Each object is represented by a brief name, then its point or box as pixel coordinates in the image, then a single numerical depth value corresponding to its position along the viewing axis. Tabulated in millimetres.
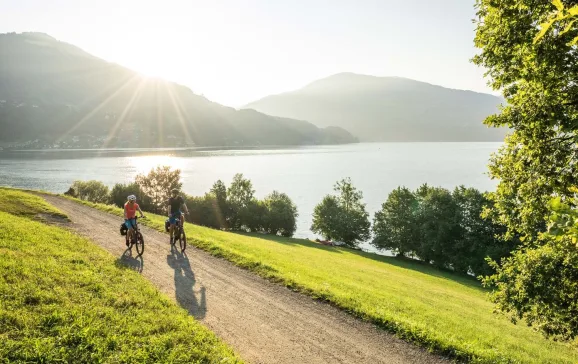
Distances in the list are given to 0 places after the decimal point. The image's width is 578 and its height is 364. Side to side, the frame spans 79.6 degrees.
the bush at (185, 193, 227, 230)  77812
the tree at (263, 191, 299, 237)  79375
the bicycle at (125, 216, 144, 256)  18014
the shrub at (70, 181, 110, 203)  72231
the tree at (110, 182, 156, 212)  75912
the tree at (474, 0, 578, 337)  9195
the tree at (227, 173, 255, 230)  82562
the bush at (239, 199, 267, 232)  80875
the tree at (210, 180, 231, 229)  80500
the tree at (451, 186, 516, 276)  55188
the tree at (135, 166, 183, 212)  79062
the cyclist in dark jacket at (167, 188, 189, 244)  19844
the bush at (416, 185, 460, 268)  61312
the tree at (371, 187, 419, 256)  68375
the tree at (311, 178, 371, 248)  76000
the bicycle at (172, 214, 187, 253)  20234
